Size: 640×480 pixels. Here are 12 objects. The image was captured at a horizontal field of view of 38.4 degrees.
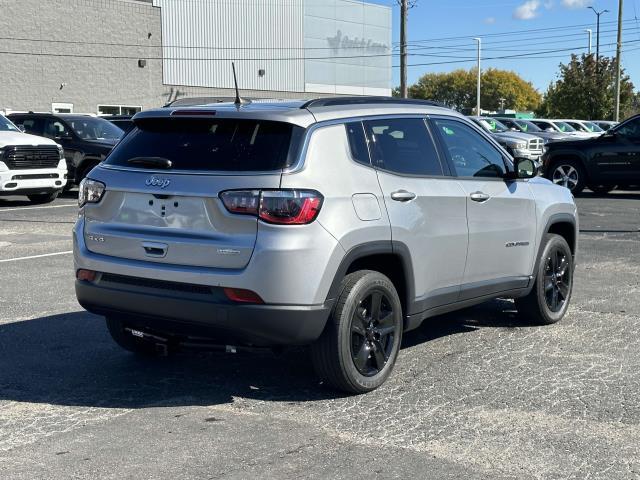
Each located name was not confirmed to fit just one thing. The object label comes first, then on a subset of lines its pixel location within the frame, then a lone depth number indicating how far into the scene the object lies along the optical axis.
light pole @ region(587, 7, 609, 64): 63.38
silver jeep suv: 5.13
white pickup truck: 17.88
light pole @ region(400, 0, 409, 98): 36.22
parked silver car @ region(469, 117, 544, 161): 26.56
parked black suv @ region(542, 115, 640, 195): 20.14
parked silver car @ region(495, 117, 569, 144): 32.91
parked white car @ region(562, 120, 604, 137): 39.28
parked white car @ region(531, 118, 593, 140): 35.70
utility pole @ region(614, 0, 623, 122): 47.97
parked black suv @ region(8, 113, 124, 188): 20.62
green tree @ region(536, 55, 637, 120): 63.25
